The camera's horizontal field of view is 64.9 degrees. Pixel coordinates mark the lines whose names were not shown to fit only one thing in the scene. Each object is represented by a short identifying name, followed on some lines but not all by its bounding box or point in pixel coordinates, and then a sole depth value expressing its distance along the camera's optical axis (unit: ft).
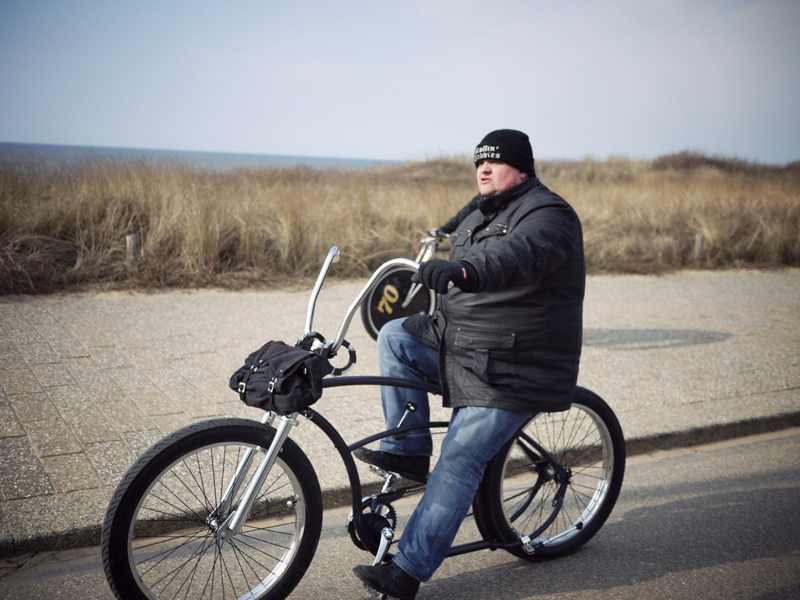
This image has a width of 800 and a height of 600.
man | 7.79
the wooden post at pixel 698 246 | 39.47
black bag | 6.98
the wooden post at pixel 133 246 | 26.58
